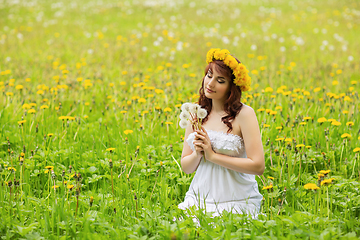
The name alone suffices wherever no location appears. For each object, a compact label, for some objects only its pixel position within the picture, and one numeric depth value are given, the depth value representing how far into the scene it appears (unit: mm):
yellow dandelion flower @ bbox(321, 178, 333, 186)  4215
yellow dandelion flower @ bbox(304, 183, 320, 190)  4241
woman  4535
